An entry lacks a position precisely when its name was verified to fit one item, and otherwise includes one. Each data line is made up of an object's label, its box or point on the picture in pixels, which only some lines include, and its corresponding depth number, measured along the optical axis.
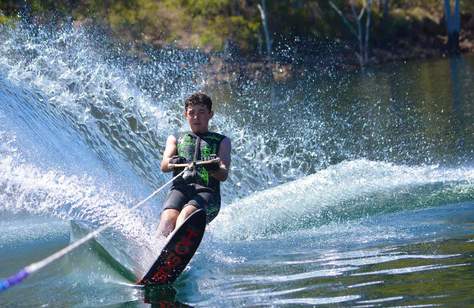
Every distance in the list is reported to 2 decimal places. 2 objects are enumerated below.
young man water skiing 16.02
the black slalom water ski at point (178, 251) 14.38
